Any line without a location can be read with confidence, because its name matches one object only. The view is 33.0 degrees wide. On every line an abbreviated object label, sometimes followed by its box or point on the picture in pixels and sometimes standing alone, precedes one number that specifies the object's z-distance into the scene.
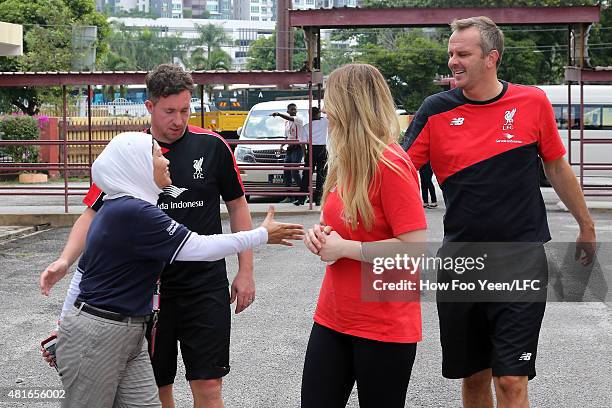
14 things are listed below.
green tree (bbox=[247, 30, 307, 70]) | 105.70
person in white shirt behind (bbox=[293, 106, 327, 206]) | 17.80
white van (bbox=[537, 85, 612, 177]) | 25.89
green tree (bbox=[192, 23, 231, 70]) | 135.89
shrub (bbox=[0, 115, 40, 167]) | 27.98
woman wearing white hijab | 4.01
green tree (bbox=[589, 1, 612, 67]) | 48.16
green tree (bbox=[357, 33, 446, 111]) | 55.00
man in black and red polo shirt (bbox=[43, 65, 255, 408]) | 4.81
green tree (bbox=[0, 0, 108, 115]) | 35.75
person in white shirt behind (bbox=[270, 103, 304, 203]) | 18.22
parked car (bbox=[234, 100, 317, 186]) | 19.05
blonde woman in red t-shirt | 3.94
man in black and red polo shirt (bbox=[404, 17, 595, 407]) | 4.67
